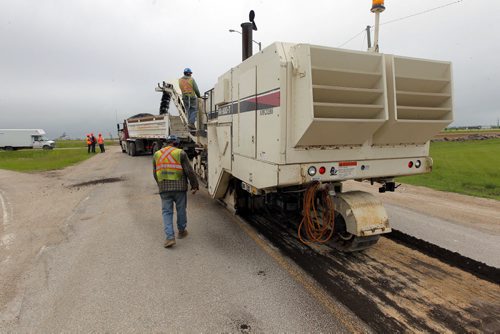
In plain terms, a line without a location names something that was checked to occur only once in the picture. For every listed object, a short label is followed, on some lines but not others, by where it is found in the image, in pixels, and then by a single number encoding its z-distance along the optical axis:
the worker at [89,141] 26.82
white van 38.09
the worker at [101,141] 26.97
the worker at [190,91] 9.94
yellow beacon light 4.02
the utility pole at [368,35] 14.55
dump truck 13.90
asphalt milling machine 3.50
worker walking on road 4.93
